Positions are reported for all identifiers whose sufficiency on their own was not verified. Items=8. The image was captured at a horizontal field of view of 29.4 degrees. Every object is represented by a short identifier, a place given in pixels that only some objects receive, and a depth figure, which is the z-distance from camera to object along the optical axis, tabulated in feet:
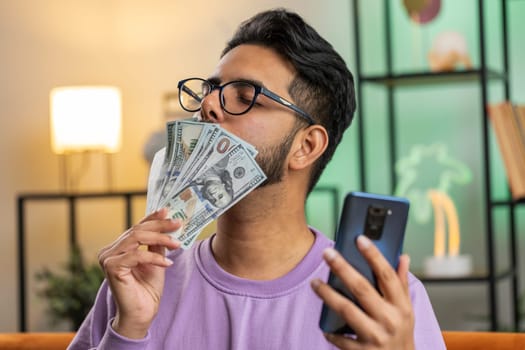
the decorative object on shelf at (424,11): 12.60
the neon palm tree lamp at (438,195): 12.19
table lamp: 13.64
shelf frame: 11.66
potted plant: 13.34
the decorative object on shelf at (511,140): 11.68
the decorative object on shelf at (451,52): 12.26
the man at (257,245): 5.09
